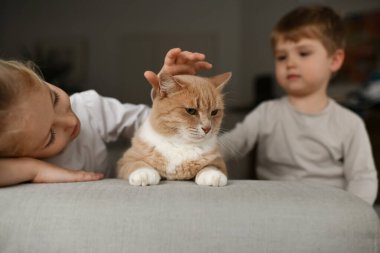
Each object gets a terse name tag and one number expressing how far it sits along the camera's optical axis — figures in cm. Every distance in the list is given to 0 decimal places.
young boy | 155
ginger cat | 103
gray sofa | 70
